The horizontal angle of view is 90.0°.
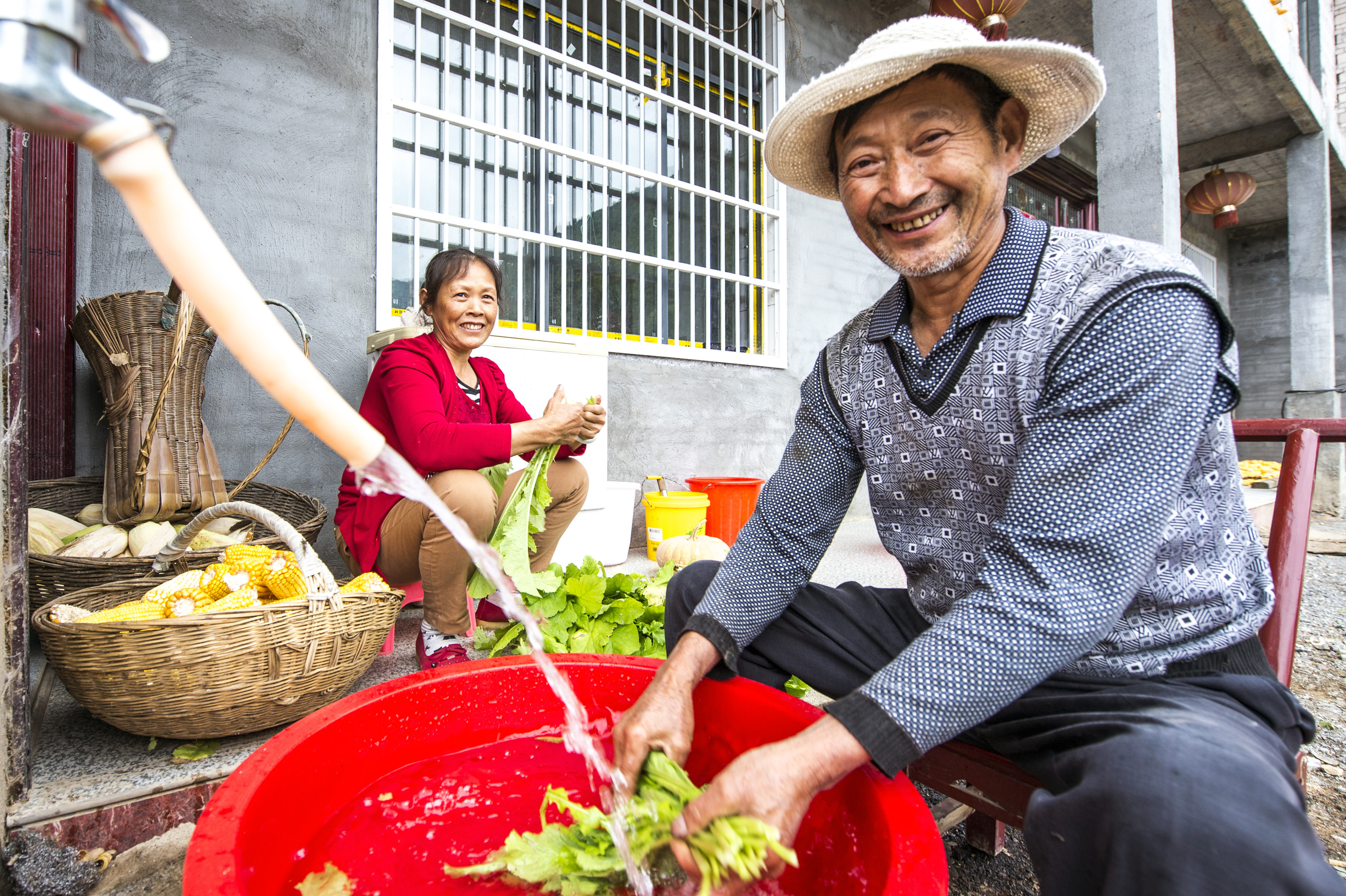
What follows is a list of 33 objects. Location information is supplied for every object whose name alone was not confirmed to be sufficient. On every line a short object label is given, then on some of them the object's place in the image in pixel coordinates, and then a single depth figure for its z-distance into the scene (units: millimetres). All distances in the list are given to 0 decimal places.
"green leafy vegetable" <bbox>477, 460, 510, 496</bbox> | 2713
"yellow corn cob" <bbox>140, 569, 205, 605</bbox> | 1700
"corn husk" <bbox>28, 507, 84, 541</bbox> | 2258
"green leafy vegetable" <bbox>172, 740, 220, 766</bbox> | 1603
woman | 2268
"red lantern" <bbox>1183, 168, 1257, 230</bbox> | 8164
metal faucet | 514
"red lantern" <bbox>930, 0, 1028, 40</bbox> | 4457
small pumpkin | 3355
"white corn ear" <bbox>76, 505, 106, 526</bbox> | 2494
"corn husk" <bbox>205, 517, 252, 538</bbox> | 2564
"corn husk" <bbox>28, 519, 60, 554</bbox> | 2133
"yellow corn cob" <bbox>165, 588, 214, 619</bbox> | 1649
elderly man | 862
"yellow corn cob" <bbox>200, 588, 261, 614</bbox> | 1683
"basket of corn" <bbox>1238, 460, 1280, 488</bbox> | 8117
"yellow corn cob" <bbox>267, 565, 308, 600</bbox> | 1837
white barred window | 3803
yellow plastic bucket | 3820
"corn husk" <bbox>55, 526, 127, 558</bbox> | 2135
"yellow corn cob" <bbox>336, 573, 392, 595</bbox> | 1825
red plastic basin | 863
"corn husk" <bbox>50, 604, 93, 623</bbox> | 1566
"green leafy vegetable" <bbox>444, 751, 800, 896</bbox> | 1080
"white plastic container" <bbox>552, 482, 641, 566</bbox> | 3453
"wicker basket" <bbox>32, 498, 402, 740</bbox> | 1461
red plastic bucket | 4133
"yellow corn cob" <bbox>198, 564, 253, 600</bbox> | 1803
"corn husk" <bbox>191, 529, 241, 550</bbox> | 2299
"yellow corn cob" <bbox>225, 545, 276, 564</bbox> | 1896
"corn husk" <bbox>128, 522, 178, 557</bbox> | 2260
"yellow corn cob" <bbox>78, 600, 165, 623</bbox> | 1559
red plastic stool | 2549
